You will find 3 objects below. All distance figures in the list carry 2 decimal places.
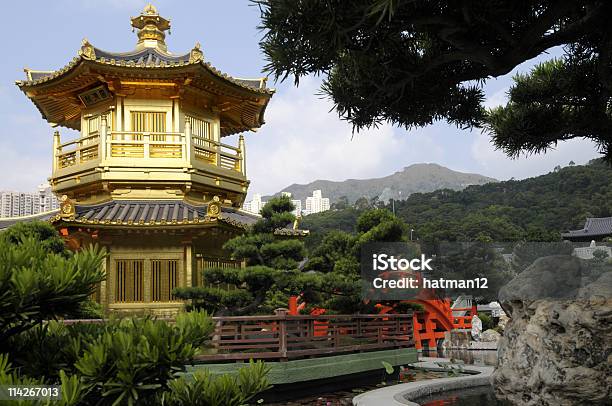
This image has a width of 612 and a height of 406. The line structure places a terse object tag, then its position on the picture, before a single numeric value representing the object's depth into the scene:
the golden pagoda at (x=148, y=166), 13.84
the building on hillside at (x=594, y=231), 47.06
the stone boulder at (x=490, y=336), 23.75
